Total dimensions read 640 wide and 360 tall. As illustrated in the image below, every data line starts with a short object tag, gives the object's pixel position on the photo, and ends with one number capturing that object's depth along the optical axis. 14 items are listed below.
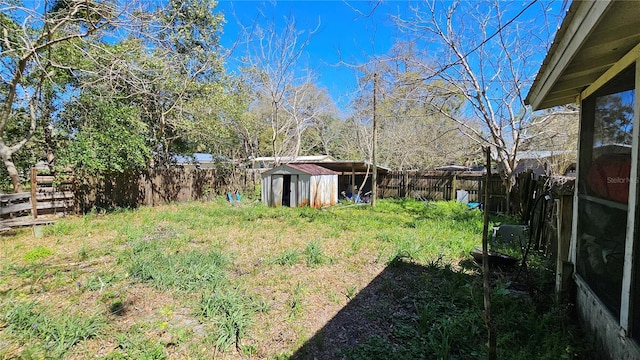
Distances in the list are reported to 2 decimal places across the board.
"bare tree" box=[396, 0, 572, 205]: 7.98
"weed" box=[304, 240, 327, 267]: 4.65
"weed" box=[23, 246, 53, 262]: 4.62
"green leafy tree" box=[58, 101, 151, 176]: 8.20
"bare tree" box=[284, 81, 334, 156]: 15.55
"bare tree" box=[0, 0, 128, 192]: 5.59
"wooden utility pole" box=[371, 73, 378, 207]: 10.27
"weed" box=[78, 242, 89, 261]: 4.68
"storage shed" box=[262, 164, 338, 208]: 11.11
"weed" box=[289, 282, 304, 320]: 3.20
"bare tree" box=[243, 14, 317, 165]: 13.70
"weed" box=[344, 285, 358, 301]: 3.57
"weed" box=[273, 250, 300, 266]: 4.64
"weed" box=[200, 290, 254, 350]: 2.70
